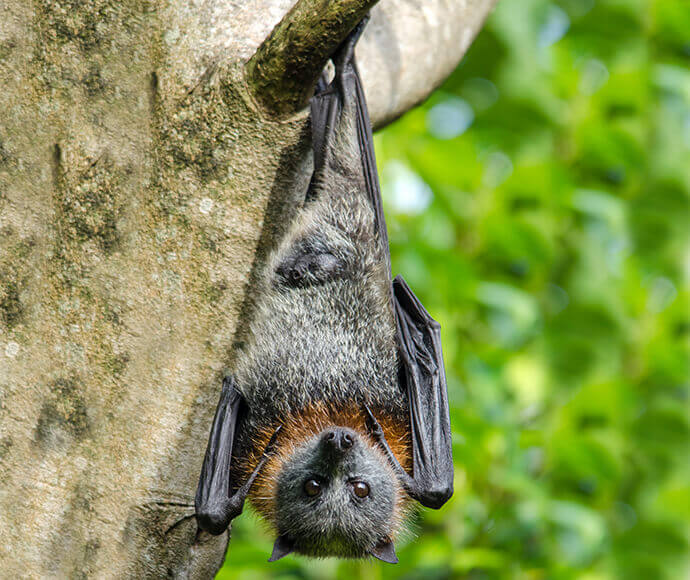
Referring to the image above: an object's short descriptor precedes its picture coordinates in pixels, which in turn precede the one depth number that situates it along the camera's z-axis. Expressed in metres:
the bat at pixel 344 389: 5.25
